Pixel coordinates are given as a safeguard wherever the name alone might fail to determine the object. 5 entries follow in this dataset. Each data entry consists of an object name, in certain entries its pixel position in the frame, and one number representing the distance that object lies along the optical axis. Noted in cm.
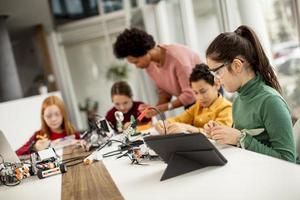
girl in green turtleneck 133
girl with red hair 283
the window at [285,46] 237
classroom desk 90
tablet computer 113
